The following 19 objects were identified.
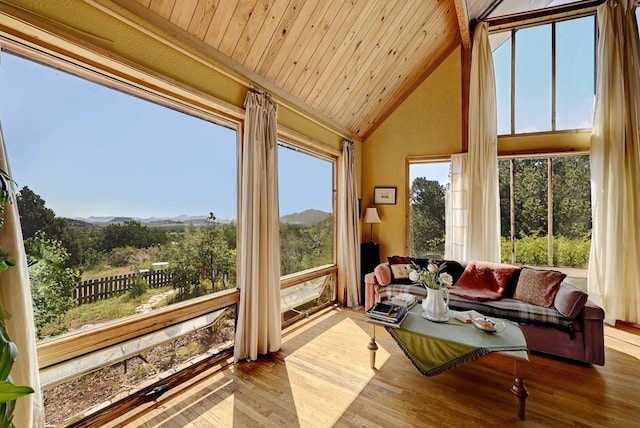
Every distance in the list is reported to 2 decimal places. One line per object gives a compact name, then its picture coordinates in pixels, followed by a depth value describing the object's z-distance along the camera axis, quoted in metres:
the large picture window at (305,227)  3.47
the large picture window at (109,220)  1.60
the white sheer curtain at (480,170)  4.09
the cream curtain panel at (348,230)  4.27
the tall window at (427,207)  4.61
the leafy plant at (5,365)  0.76
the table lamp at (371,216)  4.65
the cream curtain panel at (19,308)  1.31
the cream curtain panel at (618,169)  3.48
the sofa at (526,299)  2.52
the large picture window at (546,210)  3.88
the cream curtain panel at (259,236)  2.63
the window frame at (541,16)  3.79
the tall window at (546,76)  3.89
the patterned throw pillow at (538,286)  2.86
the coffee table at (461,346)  1.90
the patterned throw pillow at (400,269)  3.75
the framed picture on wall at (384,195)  4.82
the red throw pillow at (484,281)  3.18
